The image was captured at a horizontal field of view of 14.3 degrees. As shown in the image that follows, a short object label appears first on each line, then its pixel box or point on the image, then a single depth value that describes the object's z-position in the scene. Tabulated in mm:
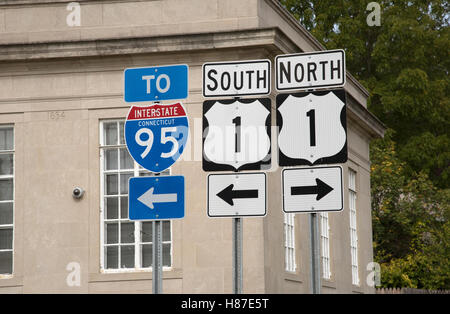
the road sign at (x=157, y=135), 17458
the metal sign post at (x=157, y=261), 16678
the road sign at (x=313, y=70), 16340
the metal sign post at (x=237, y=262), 15795
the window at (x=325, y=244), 42777
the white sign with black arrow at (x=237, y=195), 16266
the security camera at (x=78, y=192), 34931
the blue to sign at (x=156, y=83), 17753
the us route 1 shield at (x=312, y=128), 16104
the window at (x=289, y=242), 37331
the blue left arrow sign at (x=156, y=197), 17370
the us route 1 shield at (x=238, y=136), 16354
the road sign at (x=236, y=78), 16605
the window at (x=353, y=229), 47870
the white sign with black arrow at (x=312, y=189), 15957
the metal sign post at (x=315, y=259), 15368
